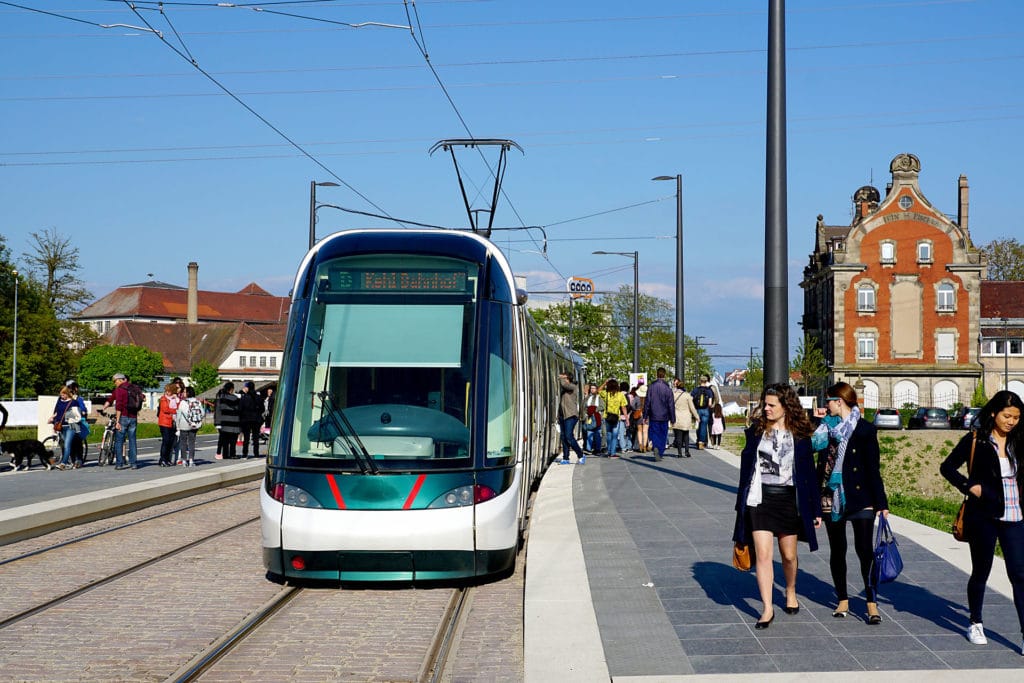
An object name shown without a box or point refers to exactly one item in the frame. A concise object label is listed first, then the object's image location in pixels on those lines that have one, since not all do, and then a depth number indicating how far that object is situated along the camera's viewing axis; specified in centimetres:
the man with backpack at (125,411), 2225
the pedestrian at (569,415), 2320
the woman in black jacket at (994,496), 726
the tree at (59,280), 7938
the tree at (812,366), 7888
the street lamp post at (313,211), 3384
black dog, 2220
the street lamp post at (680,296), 3184
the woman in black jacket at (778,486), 788
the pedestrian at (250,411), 2692
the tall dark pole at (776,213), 1247
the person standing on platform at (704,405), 2945
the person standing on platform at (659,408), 2294
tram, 955
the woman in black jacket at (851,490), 797
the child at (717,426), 3081
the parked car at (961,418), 5991
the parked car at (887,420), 6562
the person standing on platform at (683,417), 2500
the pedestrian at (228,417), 2630
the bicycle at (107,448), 2406
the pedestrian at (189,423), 2375
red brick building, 7769
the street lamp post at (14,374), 6725
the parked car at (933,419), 6425
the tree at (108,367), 11744
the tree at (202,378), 13075
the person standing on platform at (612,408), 2538
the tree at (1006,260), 10258
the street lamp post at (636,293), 4441
